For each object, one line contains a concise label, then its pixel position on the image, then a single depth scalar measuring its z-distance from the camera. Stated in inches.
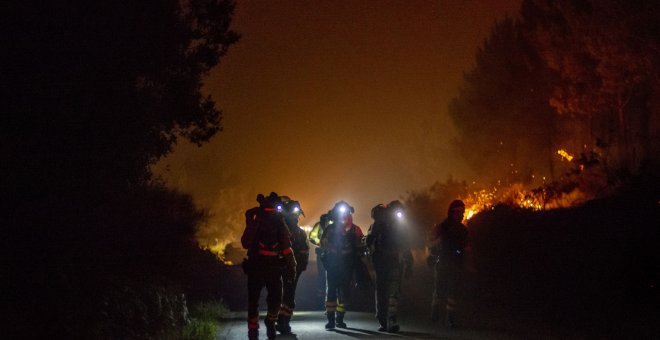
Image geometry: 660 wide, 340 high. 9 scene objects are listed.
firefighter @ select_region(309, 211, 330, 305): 539.2
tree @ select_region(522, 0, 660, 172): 875.4
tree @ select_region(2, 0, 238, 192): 439.2
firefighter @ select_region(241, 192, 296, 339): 430.3
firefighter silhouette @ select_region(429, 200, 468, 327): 519.8
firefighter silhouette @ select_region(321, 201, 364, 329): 515.8
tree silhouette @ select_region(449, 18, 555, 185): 1389.0
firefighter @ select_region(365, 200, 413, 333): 500.7
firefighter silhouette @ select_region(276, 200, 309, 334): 489.4
